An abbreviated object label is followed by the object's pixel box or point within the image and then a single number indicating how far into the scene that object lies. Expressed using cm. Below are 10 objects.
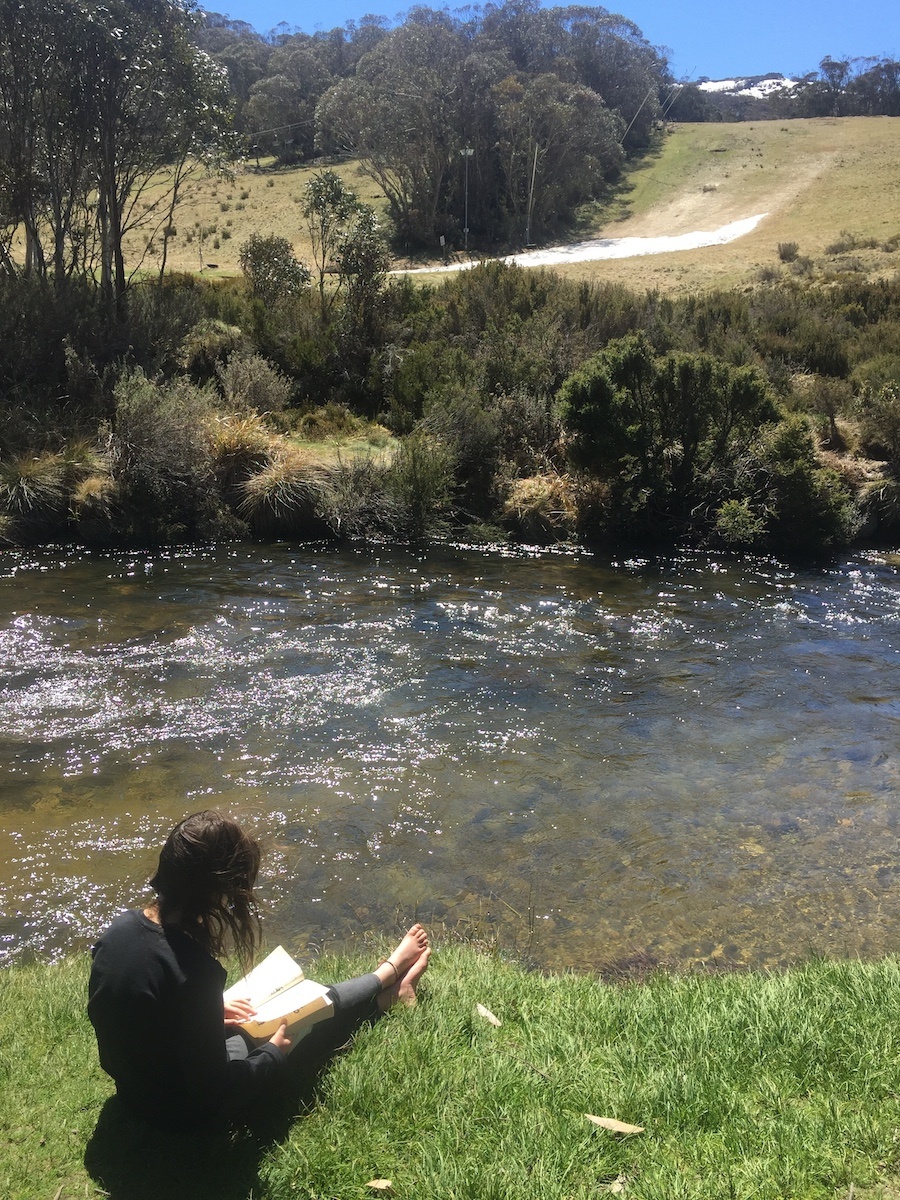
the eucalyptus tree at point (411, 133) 5006
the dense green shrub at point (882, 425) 1612
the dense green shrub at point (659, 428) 1416
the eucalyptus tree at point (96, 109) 1689
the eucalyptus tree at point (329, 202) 2261
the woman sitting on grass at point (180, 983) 294
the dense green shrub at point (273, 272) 2189
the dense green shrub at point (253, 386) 1642
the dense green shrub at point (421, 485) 1445
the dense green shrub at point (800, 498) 1384
